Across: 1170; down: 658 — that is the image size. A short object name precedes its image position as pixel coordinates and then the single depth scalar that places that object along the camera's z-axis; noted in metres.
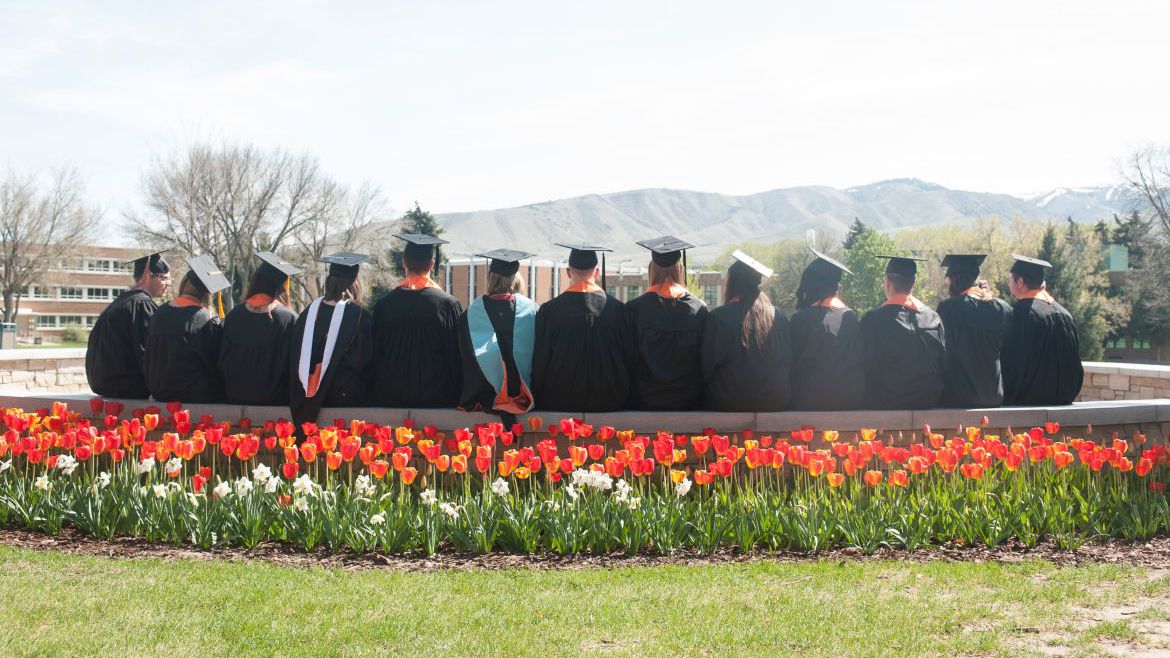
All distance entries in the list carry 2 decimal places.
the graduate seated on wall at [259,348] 8.64
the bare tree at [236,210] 47.66
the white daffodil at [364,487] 6.09
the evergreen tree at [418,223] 58.34
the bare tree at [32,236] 58.16
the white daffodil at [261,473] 6.10
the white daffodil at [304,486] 6.02
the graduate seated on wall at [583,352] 8.05
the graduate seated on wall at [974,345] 8.62
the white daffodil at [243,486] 6.08
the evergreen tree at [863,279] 70.12
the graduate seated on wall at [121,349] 9.59
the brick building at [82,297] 84.61
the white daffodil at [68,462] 6.49
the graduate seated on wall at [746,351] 7.88
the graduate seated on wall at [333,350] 8.05
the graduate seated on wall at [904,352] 8.27
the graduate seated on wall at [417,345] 8.50
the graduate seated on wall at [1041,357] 9.30
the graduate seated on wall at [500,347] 7.96
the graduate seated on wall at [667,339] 8.11
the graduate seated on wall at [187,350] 8.82
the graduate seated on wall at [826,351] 8.25
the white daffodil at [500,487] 6.05
